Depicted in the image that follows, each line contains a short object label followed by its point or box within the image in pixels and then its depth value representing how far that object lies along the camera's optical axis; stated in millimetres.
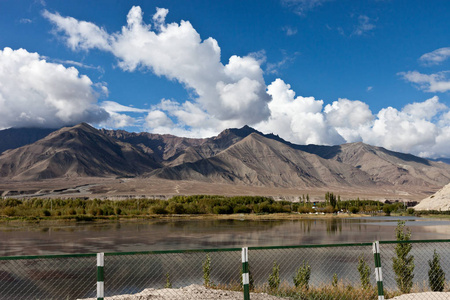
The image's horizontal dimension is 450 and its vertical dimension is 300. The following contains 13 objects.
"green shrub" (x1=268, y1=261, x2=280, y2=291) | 14461
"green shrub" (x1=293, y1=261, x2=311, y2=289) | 14412
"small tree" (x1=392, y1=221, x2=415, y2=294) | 14383
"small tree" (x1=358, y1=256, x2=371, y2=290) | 14508
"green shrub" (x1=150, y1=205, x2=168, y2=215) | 89250
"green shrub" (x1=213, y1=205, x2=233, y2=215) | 97438
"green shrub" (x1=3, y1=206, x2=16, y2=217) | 75300
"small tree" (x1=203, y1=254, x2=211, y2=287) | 14724
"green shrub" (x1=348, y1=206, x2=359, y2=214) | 113250
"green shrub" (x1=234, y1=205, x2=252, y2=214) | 102588
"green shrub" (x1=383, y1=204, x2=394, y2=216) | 109250
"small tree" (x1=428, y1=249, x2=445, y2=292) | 14383
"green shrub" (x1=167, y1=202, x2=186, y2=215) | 92562
